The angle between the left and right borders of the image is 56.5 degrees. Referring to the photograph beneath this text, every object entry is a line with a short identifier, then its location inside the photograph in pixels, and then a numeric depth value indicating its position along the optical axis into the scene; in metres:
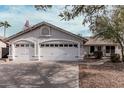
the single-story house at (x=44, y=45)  6.63
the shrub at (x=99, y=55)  8.26
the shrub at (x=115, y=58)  7.69
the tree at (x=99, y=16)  5.73
